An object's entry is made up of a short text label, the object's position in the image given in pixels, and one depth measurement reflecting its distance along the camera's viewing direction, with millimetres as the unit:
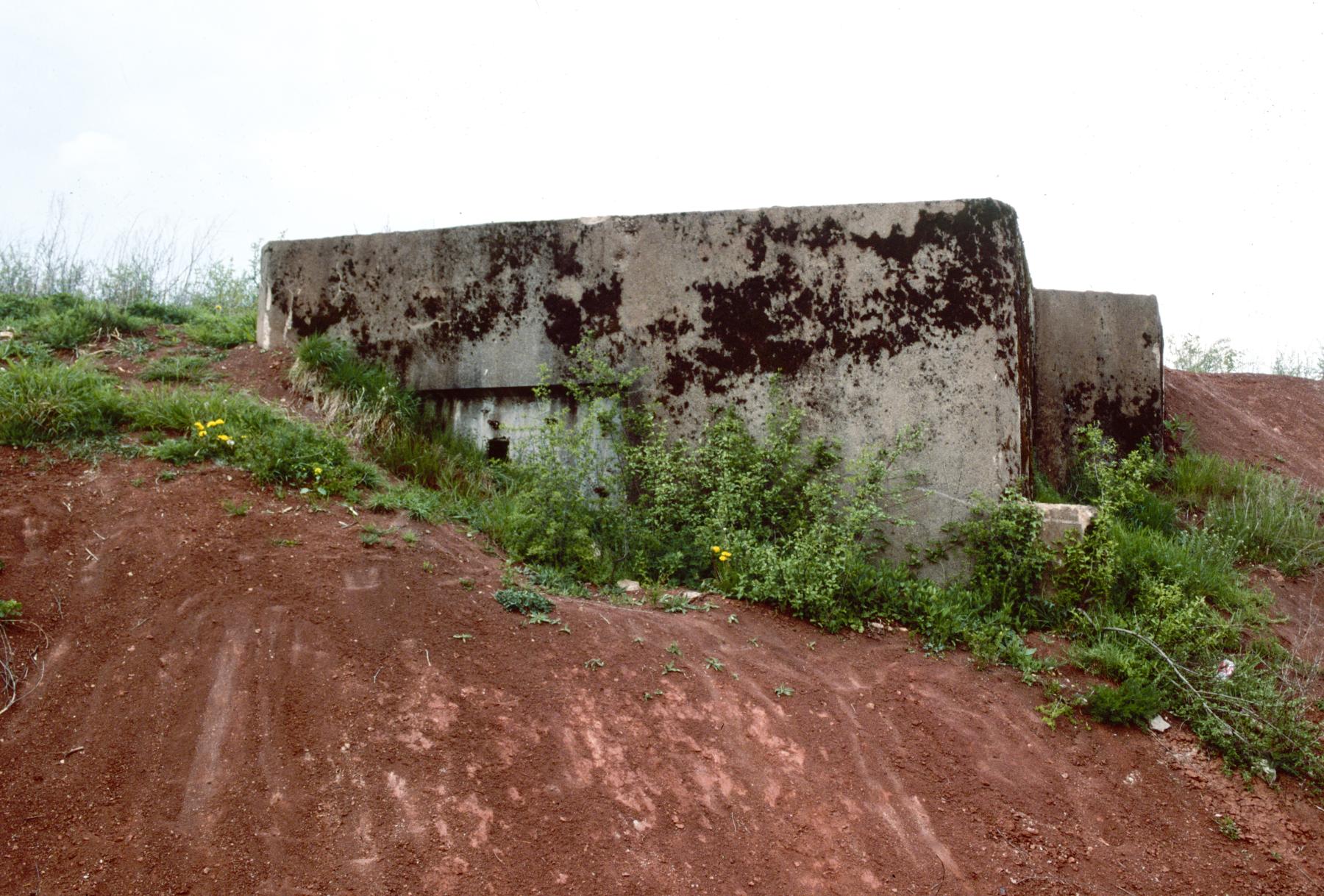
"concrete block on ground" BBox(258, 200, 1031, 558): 5344
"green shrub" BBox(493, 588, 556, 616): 4129
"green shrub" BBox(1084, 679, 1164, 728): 4148
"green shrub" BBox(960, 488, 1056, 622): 4926
